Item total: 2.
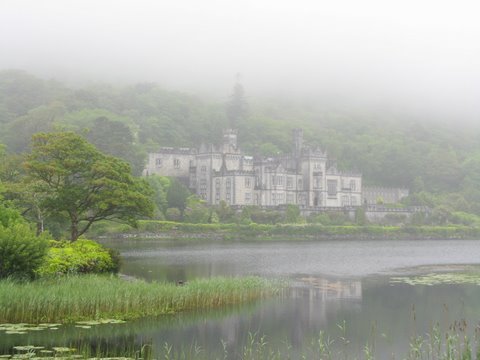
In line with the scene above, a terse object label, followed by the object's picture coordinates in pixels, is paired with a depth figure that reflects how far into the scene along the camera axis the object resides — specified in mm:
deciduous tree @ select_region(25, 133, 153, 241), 38750
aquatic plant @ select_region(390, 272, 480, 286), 38594
